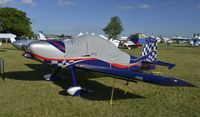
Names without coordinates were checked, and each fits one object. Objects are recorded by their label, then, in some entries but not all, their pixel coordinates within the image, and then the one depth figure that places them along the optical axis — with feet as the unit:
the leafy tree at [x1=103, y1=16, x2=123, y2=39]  241.21
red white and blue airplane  17.92
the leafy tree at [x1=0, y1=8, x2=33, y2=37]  166.92
